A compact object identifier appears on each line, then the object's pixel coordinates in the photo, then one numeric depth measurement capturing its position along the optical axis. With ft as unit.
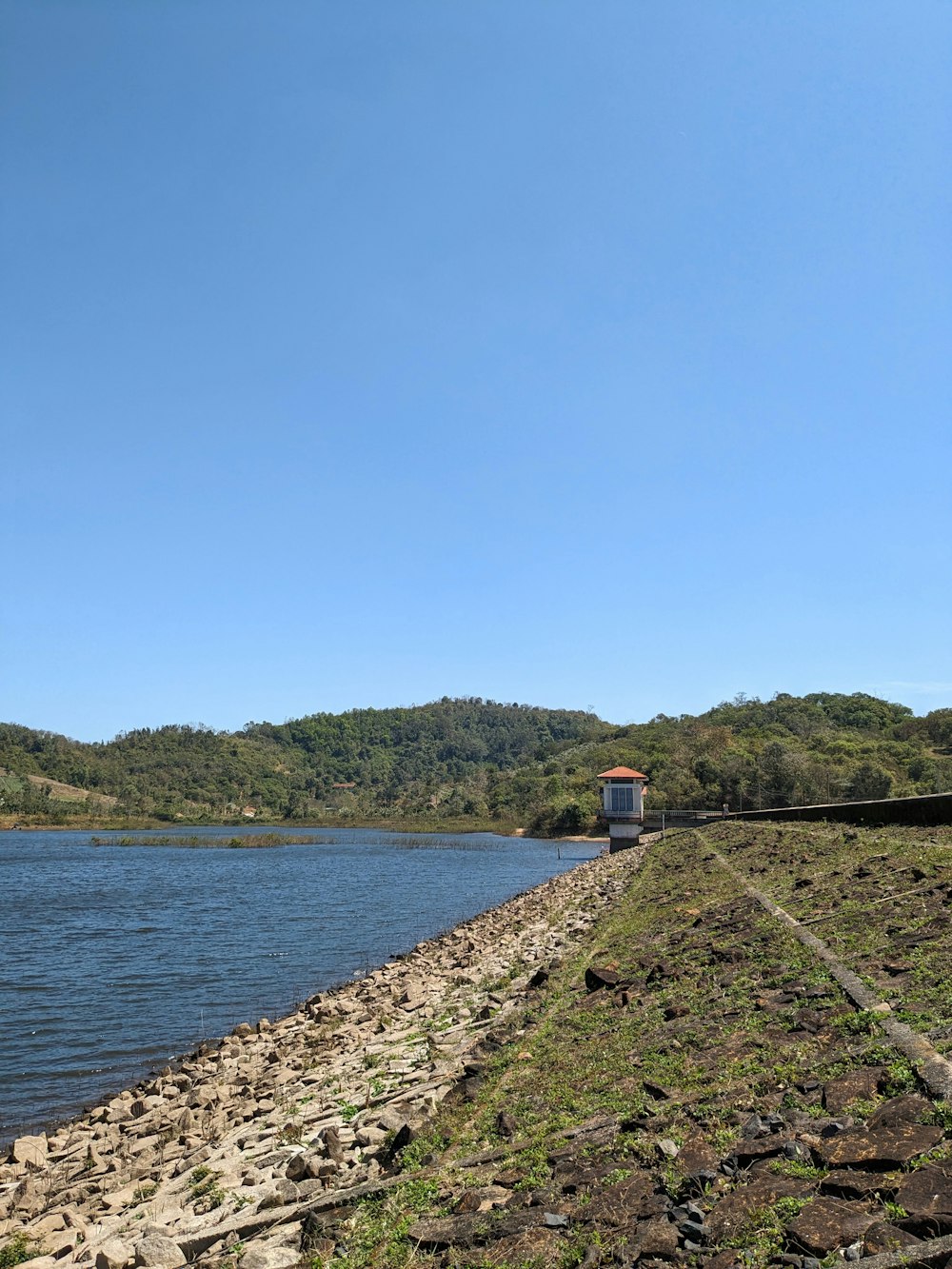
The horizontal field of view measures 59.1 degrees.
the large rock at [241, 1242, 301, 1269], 20.31
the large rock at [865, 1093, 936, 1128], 17.22
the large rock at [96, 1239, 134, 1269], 22.27
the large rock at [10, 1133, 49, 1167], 36.58
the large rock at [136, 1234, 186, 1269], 22.07
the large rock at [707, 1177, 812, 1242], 15.74
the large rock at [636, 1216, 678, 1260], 15.53
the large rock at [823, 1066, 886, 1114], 19.17
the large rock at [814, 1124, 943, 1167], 16.02
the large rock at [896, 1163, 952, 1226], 13.93
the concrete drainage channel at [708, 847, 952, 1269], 13.12
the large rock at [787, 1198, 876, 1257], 14.11
